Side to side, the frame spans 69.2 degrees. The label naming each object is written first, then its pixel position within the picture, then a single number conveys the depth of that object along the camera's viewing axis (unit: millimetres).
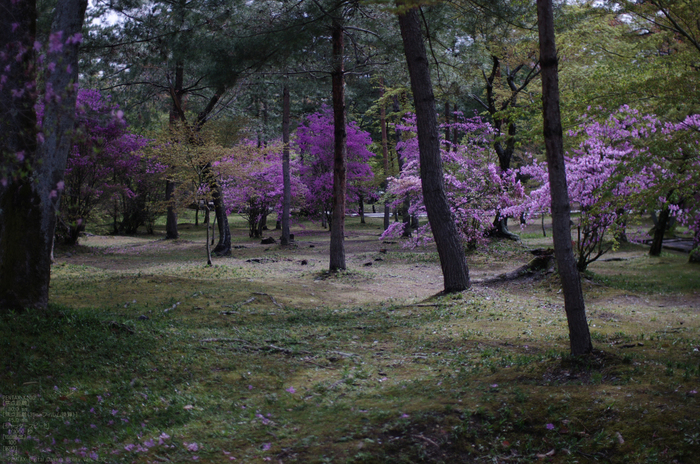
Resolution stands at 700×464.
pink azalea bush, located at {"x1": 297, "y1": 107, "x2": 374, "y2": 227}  26781
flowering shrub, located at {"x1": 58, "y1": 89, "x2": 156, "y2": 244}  17312
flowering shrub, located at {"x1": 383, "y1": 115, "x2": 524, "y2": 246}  16453
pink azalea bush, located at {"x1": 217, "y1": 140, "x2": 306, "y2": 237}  14422
